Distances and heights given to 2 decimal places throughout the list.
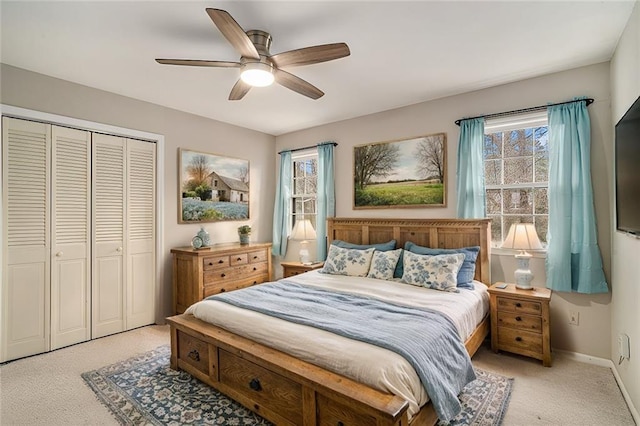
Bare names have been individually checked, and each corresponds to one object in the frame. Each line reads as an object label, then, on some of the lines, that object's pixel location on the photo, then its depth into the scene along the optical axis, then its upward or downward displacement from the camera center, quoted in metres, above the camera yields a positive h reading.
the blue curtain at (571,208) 2.72 +0.05
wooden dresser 3.73 -0.68
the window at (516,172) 3.14 +0.44
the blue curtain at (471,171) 3.35 +0.47
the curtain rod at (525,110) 2.80 +1.03
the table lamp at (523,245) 2.79 -0.27
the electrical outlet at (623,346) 2.23 -0.97
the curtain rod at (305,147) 4.56 +1.07
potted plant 4.52 -0.24
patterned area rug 2.04 -1.31
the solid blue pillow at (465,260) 3.02 -0.45
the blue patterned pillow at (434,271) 2.90 -0.53
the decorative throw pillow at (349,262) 3.53 -0.53
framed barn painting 4.16 +0.42
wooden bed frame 1.52 -0.96
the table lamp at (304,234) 4.41 -0.25
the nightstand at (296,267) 4.22 -0.70
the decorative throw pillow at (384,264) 3.35 -0.53
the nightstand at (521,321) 2.70 -0.95
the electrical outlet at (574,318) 2.88 -0.95
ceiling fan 1.95 +1.10
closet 2.90 -0.19
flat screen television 1.89 +0.28
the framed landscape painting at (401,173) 3.70 +0.54
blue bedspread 1.72 -0.71
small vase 4.02 -0.26
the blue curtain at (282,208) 5.09 +0.13
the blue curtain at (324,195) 4.57 +0.31
